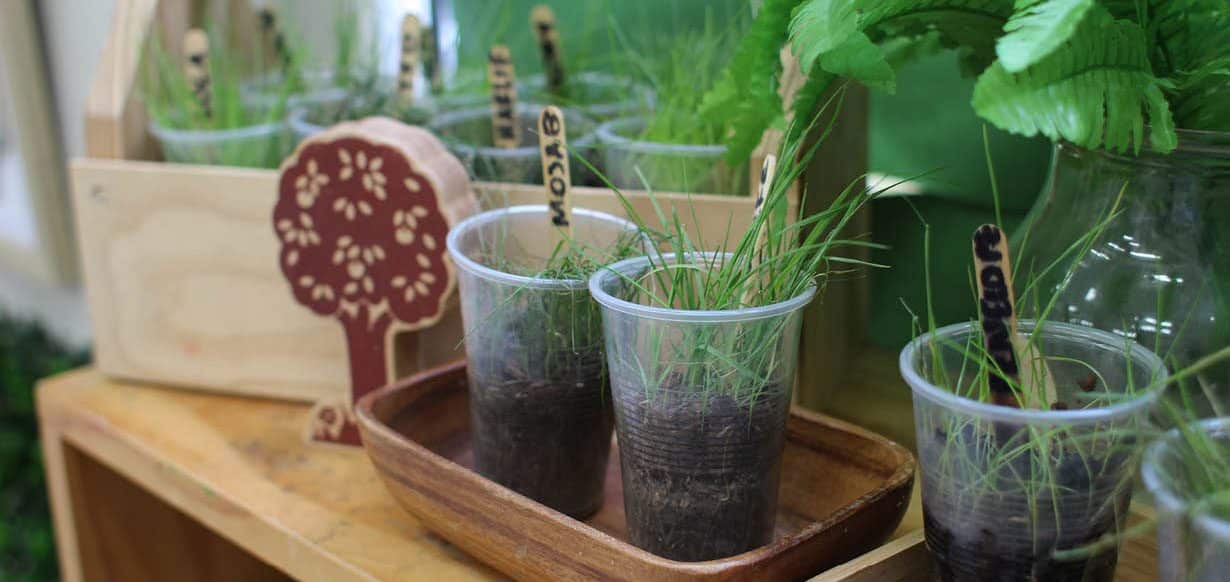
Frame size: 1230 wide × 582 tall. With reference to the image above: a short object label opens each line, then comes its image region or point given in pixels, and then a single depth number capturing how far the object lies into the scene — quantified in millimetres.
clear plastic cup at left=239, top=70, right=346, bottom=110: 914
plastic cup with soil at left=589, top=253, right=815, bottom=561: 505
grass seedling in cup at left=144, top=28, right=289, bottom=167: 866
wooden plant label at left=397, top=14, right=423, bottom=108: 840
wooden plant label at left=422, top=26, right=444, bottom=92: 938
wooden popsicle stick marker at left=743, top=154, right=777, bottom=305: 528
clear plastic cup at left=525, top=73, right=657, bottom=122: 816
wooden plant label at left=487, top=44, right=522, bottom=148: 753
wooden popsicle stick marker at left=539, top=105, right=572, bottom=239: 622
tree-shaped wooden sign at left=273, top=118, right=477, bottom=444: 710
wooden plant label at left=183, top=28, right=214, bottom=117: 864
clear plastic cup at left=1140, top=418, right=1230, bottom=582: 373
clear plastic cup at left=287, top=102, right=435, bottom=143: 833
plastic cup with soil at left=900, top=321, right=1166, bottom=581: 435
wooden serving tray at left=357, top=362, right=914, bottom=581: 515
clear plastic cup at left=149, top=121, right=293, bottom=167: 863
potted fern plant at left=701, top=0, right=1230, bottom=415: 444
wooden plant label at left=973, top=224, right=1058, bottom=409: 459
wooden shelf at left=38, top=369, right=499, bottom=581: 657
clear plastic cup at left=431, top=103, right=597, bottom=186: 763
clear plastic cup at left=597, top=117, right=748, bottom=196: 686
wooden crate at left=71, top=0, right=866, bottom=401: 828
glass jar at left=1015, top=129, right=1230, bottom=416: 529
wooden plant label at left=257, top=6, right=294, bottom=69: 971
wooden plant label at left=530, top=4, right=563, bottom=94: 842
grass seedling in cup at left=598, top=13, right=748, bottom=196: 693
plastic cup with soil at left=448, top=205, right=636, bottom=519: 597
